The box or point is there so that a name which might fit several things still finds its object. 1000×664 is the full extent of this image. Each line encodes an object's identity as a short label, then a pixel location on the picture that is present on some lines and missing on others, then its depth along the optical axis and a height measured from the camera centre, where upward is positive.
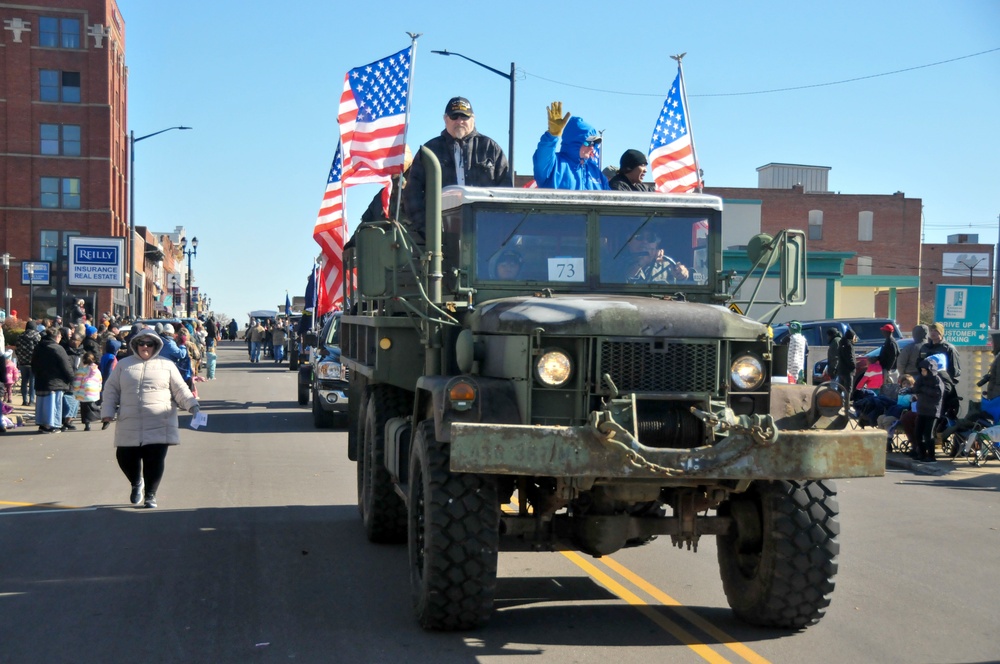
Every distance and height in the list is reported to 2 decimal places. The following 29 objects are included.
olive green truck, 5.83 -0.72
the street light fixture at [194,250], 69.71 +2.35
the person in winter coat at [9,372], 21.08 -1.67
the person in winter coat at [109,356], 21.50 -1.38
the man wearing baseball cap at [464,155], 9.27 +1.12
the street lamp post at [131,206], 39.22 +2.88
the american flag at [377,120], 12.41 +1.94
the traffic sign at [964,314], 19.31 -0.31
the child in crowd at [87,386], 19.52 -1.77
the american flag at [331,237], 17.53 +0.79
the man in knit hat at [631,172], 8.80 +0.95
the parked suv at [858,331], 26.16 -0.88
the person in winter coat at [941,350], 16.20 -0.78
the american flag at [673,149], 15.76 +2.07
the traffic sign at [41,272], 52.47 +0.57
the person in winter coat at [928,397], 15.20 -1.38
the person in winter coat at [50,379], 18.50 -1.59
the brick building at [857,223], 70.69 +4.57
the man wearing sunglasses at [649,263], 7.46 +0.20
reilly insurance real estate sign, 50.56 +1.06
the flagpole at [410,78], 12.73 +2.45
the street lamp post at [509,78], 25.63 +4.90
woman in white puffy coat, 10.58 -1.16
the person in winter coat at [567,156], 8.86 +1.07
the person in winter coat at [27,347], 22.75 -1.29
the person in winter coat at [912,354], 17.00 -0.92
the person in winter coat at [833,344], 18.98 -0.88
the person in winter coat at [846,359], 20.06 -1.16
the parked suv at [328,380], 18.83 -1.55
